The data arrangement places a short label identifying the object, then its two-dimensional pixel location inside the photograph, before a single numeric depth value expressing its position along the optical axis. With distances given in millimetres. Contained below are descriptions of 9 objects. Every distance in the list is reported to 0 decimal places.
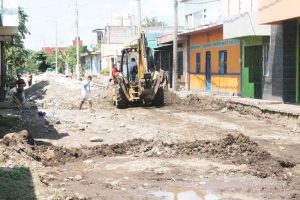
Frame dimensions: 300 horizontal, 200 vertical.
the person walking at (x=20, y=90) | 23345
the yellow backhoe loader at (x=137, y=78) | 22391
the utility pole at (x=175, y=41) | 32344
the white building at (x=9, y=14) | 18641
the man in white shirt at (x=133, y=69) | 23266
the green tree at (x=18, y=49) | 35219
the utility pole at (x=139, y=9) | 38244
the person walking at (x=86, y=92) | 22797
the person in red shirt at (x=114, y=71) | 23797
